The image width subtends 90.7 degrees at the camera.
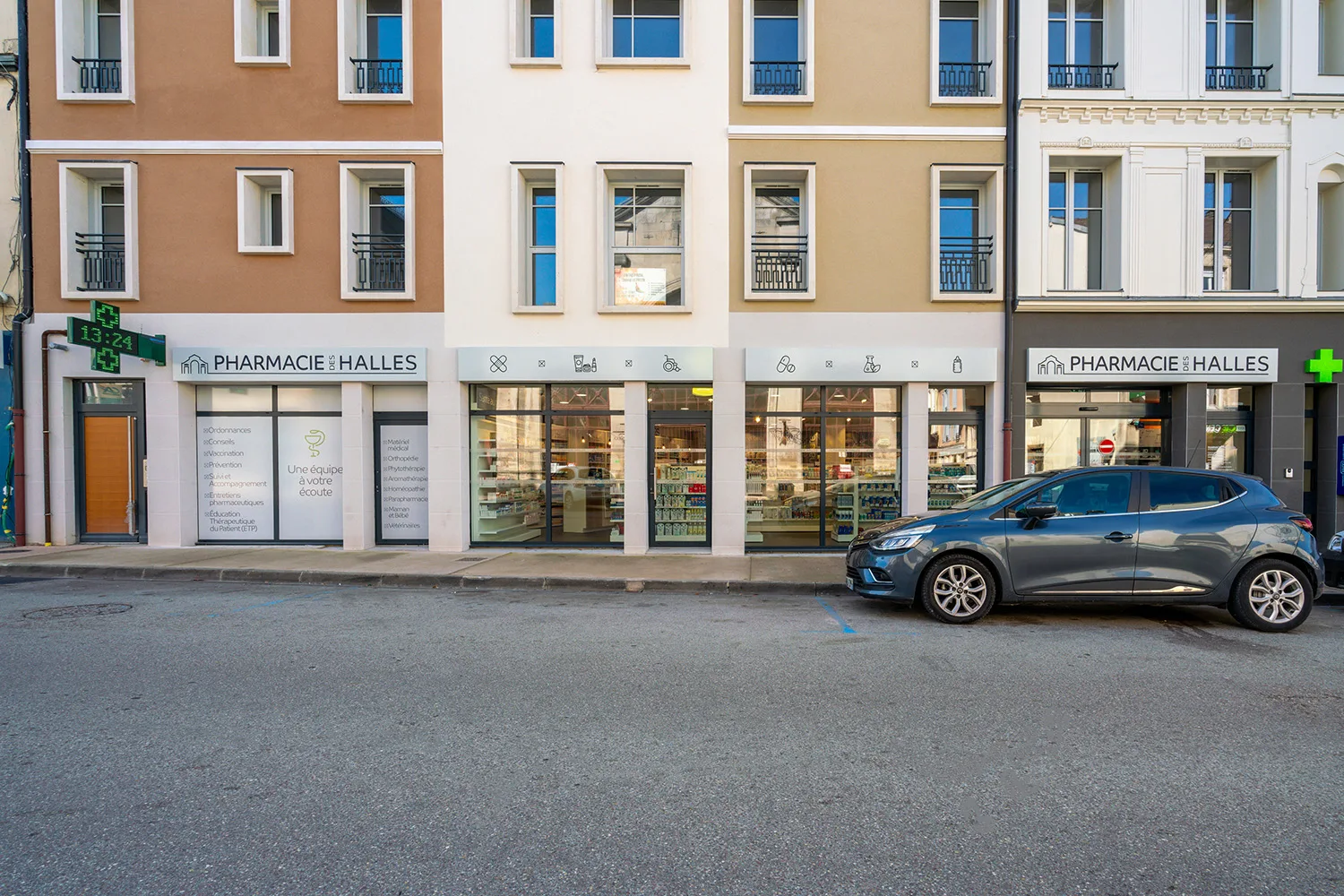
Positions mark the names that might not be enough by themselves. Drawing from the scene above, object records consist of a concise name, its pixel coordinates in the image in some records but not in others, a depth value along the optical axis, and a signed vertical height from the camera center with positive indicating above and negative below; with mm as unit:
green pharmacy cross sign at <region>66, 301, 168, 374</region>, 10109 +1543
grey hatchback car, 6793 -1193
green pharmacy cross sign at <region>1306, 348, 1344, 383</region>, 11336 +1190
